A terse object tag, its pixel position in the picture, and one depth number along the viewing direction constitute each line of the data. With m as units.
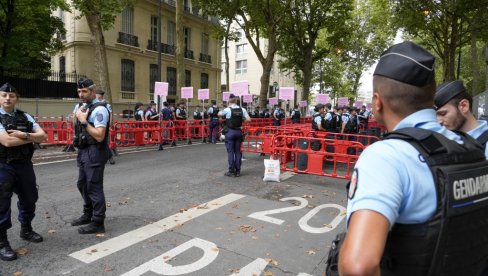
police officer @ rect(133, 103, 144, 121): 16.14
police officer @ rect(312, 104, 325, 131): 11.69
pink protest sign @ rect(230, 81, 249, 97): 13.50
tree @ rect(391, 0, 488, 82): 18.47
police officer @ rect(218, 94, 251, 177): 8.81
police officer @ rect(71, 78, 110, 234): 4.77
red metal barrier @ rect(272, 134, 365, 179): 8.65
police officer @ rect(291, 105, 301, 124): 21.53
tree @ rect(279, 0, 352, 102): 25.58
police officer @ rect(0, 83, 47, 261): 4.11
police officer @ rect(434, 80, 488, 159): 2.80
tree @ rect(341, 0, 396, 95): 38.25
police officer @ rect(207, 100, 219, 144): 16.58
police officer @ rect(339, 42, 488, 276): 1.25
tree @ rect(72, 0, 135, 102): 15.41
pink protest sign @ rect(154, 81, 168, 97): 14.53
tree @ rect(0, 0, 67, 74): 19.05
